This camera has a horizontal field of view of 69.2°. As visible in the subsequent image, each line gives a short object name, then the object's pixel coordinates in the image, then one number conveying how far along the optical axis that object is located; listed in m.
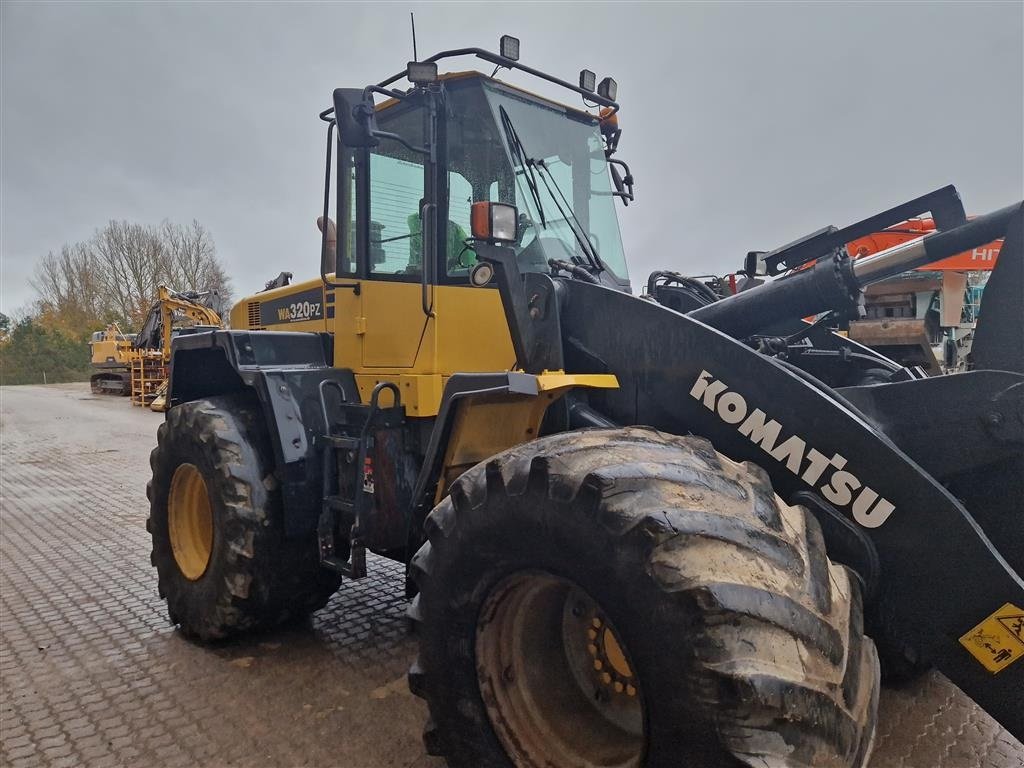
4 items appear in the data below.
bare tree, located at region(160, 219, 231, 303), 42.56
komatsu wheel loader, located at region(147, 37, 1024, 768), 1.86
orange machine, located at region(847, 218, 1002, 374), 8.88
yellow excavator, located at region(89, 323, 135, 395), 26.33
